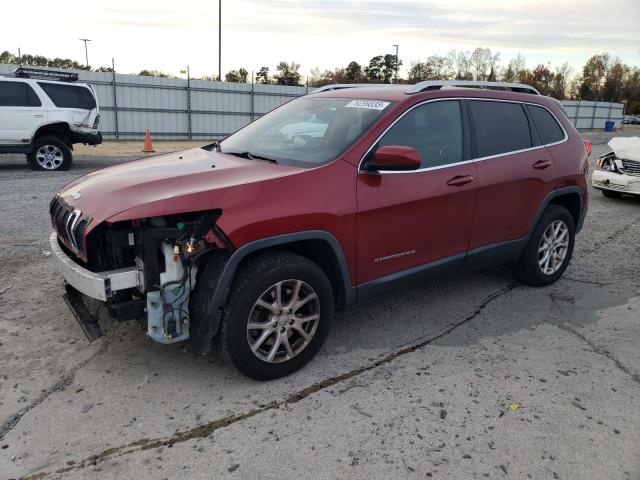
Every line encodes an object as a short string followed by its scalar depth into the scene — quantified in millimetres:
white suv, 11547
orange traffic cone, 17095
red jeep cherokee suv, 3078
